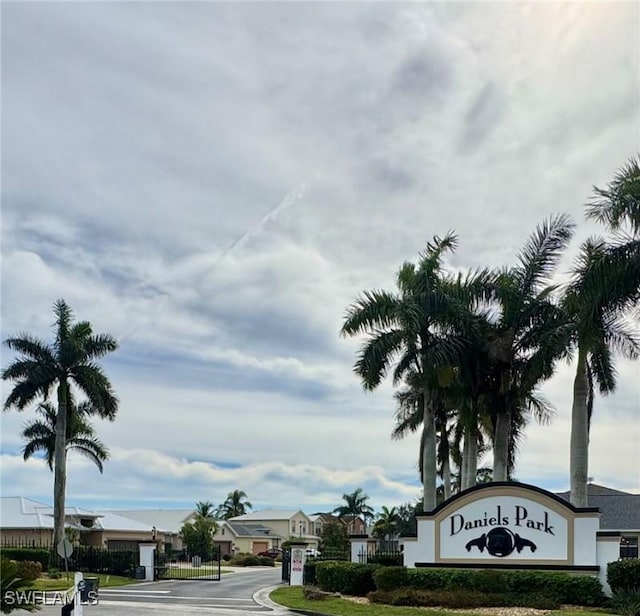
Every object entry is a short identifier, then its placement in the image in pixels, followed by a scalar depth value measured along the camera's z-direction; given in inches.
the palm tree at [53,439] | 1697.8
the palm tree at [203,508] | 3954.2
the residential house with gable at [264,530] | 3299.7
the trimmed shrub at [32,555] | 1524.4
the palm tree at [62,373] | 1581.0
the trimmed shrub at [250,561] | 2684.5
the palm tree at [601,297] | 915.4
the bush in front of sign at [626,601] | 811.4
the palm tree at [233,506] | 4441.4
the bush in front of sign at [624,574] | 874.1
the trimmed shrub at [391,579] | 979.3
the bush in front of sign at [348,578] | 1036.5
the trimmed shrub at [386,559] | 1224.7
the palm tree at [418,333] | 1170.6
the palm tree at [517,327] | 1142.3
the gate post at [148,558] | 1449.3
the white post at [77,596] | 621.3
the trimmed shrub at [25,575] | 574.6
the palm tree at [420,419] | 1392.7
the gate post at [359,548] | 1206.6
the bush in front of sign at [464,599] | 880.3
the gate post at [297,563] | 1288.1
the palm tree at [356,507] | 3769.7
